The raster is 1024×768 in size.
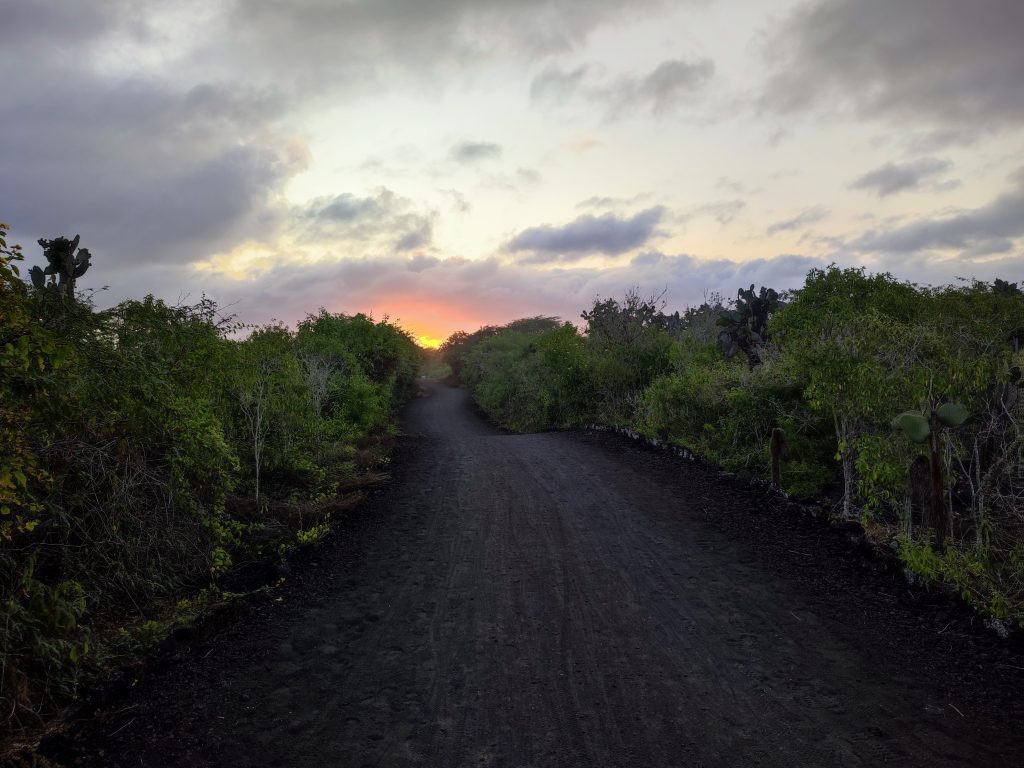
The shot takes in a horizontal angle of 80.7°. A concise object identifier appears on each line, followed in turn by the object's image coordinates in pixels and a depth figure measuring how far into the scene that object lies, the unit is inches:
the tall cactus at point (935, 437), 241.0
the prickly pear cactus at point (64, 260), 306.8
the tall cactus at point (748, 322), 715.4
